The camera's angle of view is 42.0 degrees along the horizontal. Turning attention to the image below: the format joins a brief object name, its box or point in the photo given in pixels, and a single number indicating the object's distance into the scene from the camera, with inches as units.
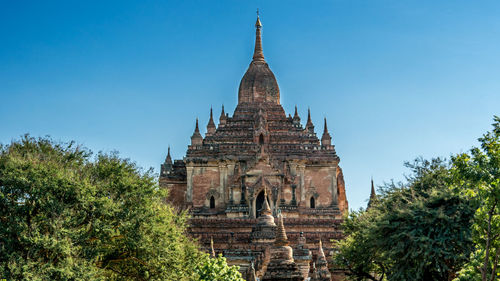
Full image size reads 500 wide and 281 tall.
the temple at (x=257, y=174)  1782.7
